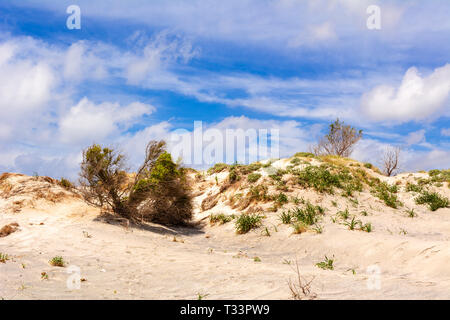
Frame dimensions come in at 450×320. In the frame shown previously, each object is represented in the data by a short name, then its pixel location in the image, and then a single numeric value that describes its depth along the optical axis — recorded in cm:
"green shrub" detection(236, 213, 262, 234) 1330
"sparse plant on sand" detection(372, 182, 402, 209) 1562
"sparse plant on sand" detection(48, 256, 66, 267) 702
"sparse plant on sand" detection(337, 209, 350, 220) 1275
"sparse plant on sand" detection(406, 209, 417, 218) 1409
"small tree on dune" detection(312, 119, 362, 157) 4075
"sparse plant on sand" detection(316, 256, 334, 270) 773
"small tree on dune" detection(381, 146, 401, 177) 3403
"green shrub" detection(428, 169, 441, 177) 2267
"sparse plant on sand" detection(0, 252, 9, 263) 681
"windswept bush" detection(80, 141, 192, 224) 1391
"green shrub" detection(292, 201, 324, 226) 1240
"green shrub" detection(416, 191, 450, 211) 1544
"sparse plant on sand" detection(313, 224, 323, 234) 1118
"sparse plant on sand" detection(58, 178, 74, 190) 1694
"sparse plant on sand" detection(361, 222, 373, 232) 1090
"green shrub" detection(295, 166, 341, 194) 1631
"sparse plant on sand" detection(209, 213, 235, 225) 1523
